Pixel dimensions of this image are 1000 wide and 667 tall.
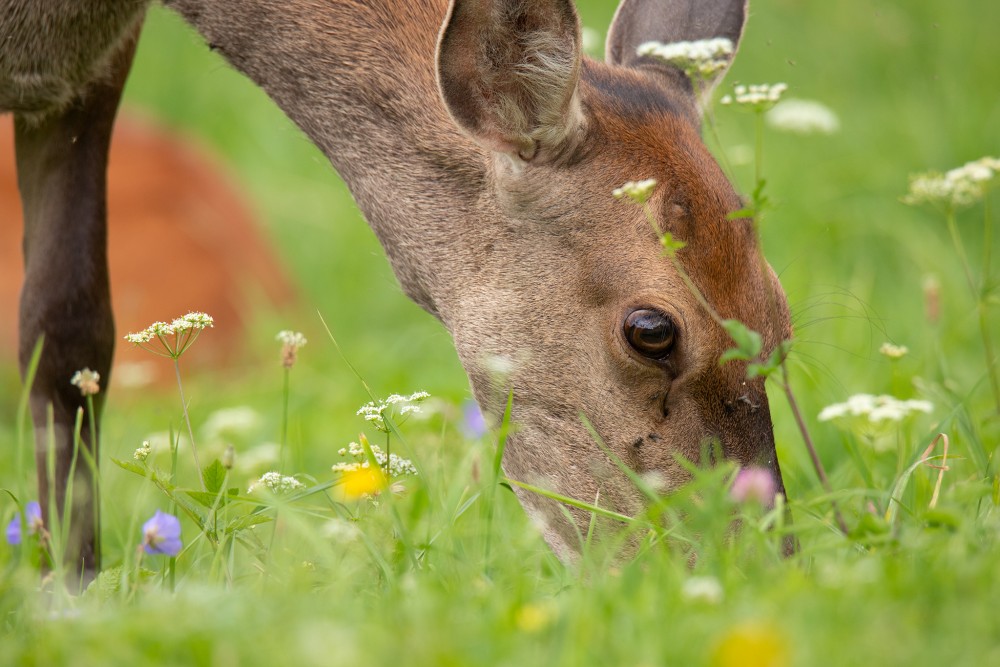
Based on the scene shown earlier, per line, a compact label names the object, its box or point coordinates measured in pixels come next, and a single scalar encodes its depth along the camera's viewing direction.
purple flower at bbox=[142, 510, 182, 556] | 5.29
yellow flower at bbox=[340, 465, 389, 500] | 5.25
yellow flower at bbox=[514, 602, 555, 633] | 3.92
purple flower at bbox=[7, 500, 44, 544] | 5.18
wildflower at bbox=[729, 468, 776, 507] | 4.84
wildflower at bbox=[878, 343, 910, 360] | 6.18
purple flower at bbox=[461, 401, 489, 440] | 7.04
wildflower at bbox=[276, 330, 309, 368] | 6.10
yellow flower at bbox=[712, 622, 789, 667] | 3.30
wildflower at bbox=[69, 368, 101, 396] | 5.87
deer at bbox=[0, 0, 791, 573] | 6.05
